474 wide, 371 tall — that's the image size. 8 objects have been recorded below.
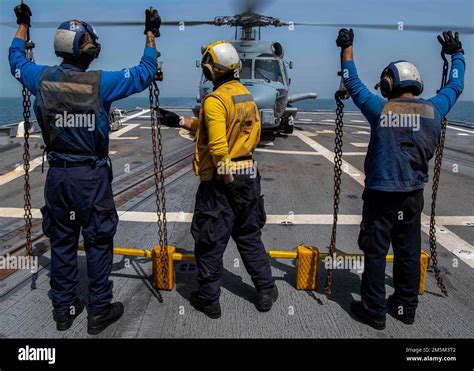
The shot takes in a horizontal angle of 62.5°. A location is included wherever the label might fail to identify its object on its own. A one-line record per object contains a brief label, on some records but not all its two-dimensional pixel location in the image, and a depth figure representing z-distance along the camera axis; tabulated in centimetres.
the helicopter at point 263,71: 1277
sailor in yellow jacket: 337
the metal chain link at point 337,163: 364
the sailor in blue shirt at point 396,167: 326
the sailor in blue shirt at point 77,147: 308
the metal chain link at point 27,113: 347
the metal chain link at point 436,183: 370
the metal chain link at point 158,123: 362
